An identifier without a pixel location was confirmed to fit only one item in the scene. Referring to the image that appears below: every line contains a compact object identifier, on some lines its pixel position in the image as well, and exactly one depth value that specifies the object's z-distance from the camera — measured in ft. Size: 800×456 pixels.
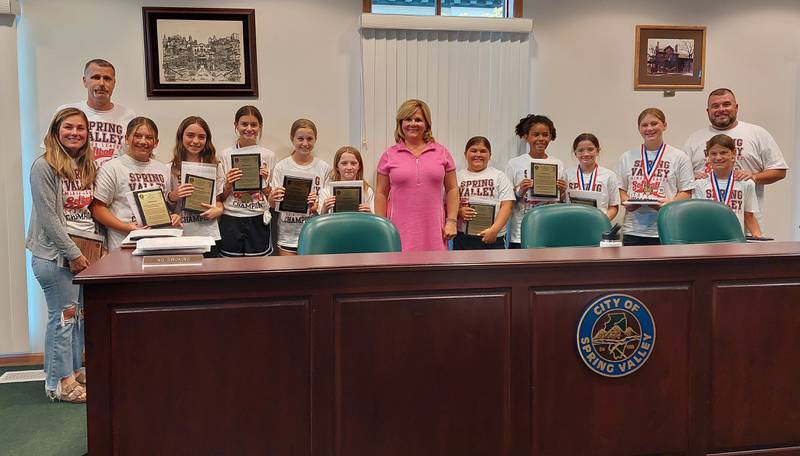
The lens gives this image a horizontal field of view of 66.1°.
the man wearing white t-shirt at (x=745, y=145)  14.98
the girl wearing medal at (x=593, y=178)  14.66
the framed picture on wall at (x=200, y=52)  14.19
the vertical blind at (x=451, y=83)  15.07
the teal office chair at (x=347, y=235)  9.13
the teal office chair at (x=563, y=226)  10.25
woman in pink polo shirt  13.16
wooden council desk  6.58
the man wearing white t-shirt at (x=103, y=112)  12.48
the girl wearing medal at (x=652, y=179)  14.61
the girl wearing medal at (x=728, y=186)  14.16
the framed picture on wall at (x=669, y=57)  16.38
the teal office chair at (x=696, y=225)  10.49
